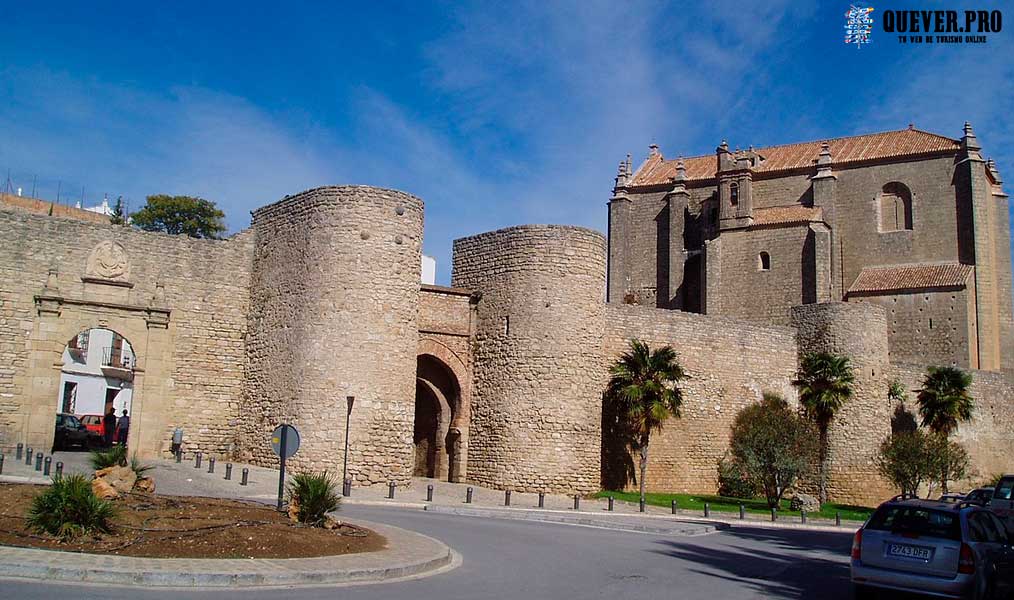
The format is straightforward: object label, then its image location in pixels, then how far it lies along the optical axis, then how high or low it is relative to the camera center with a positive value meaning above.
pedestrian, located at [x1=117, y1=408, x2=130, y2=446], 29.28 +0.08
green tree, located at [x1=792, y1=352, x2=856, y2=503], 33.44 +2.44
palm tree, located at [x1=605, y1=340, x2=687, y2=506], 28.33 +1.86
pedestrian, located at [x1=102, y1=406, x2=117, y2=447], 29.05 +0.10
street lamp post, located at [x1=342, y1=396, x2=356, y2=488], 23.08 +0.46
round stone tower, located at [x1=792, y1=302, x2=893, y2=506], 35.28 +2.25
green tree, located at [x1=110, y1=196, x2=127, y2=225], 57.36 +13.49
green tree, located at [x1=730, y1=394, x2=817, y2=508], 29.36 +0.19
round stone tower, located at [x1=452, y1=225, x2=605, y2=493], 26.83 +2.44
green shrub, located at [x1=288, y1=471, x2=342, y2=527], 13.45 -0.87
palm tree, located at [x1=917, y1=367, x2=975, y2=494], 38.59 +2.52
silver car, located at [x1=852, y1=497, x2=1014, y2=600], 10.02 -1.00
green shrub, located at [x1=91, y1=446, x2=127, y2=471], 15.31 -0.46
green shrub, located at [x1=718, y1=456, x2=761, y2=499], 32.72 -0.96
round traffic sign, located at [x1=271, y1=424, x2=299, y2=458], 15.55 -0.04
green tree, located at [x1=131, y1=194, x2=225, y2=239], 58.28 +13.49
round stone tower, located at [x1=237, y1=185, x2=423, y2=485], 24.17 +2.75
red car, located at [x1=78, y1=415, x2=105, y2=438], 30.73 +0.19
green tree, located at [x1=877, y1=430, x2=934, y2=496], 31.45 -0.07
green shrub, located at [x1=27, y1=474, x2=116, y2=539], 11.26 -1.00
